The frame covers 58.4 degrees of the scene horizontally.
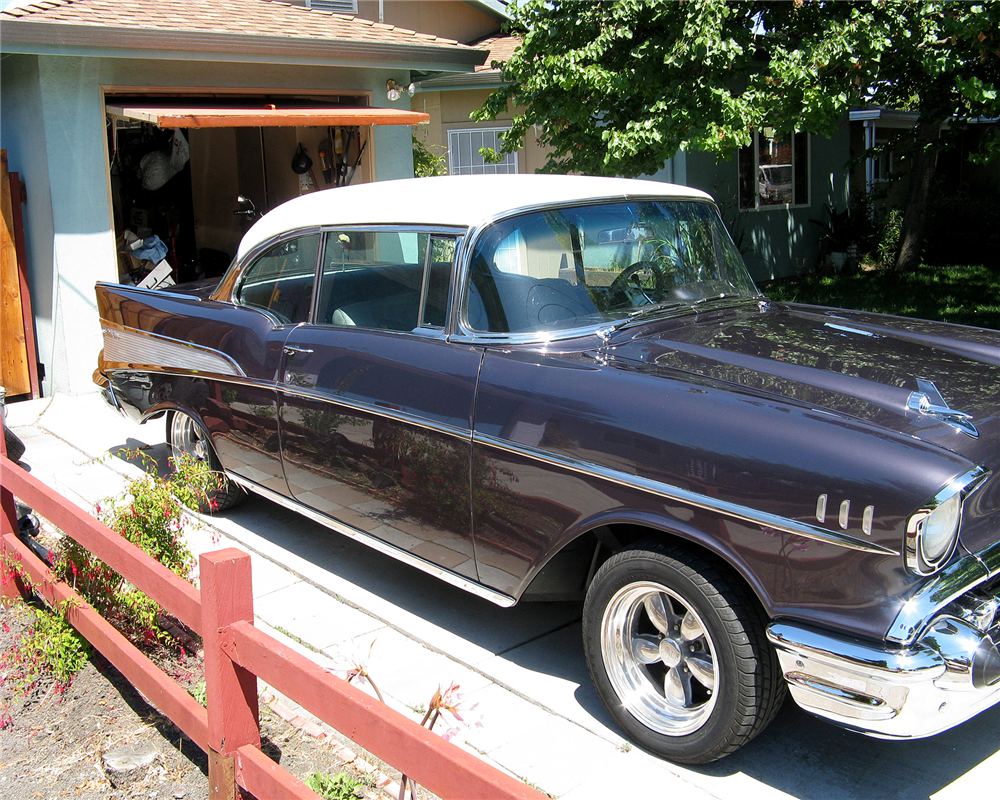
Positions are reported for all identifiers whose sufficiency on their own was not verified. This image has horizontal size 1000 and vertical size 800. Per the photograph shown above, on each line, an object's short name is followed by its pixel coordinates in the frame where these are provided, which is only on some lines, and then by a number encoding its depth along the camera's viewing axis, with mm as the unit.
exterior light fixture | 9984
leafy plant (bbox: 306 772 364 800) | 2738
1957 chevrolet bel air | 2469
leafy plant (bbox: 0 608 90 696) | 3555
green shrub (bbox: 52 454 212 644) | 3641
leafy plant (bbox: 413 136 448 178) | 12266
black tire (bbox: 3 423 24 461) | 4592
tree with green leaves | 7824
